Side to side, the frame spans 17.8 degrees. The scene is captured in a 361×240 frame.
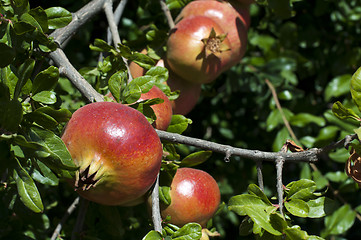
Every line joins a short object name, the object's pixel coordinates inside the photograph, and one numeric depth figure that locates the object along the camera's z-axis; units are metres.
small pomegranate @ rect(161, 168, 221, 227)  1.01
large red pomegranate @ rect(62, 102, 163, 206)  0.91
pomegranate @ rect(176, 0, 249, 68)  1.14
